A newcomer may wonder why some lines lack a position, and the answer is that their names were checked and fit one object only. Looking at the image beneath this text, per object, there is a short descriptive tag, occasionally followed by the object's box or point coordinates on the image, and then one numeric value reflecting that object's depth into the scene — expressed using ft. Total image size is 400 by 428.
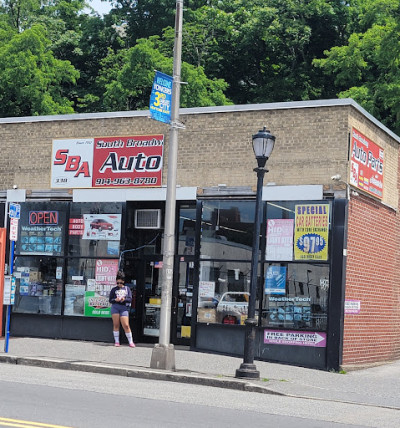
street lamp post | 47.06
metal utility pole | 49.49
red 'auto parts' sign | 56.24
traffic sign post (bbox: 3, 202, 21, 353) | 54.90
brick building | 55.42
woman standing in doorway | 58.90
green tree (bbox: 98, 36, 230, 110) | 116.67
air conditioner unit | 62.49
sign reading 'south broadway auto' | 61.16
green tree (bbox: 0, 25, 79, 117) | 116.26
